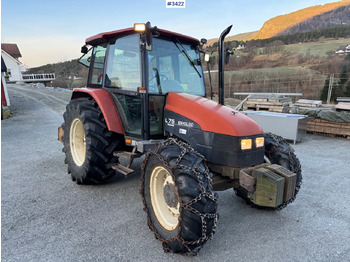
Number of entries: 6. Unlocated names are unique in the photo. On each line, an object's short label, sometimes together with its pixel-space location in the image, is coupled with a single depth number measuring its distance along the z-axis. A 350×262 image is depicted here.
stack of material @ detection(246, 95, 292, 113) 8.45
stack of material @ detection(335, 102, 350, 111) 7.79
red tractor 2.21
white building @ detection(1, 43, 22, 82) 37.91
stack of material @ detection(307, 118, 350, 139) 7.42
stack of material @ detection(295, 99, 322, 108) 9.24
